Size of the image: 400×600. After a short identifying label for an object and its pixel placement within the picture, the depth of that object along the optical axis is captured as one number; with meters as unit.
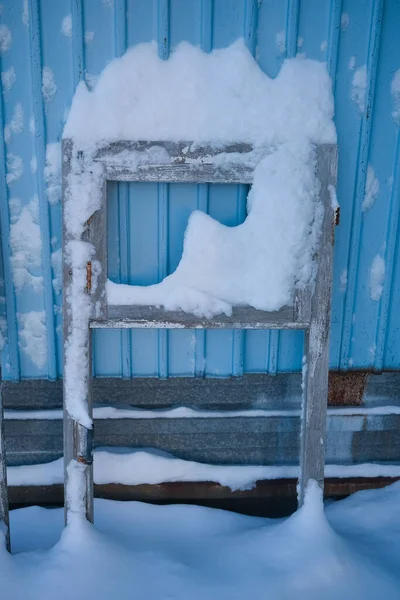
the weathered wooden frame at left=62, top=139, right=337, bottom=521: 1.81
